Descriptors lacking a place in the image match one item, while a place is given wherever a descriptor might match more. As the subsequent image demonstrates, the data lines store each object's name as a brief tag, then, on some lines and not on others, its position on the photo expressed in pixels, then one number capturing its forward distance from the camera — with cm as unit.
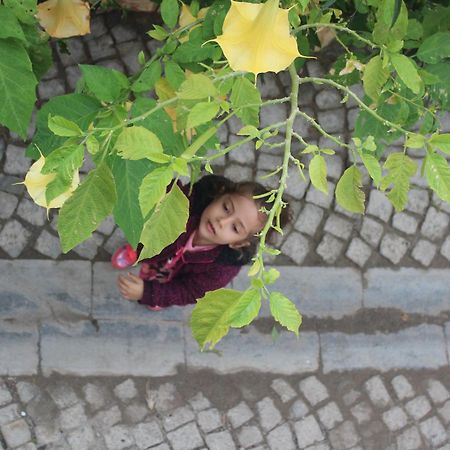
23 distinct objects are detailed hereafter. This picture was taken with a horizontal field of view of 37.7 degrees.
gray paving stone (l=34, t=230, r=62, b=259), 285
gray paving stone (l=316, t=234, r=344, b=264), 310
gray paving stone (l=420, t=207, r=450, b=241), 321
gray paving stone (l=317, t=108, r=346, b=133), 308
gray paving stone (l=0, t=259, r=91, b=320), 283
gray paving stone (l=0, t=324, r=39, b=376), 282
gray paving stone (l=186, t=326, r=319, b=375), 298
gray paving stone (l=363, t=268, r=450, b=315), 315
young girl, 223
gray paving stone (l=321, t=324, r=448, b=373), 309
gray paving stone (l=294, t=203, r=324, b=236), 308
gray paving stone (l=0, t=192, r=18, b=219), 283
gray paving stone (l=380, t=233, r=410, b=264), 317
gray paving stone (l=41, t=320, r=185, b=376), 286
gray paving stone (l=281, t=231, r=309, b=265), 305
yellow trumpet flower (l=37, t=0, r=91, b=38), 171
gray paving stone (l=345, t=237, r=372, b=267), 313
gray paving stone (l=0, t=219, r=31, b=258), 283
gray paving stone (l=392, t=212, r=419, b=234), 318
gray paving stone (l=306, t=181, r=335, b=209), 307
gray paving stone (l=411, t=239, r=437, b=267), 320
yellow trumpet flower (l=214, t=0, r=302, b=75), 86
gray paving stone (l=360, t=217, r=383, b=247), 314
